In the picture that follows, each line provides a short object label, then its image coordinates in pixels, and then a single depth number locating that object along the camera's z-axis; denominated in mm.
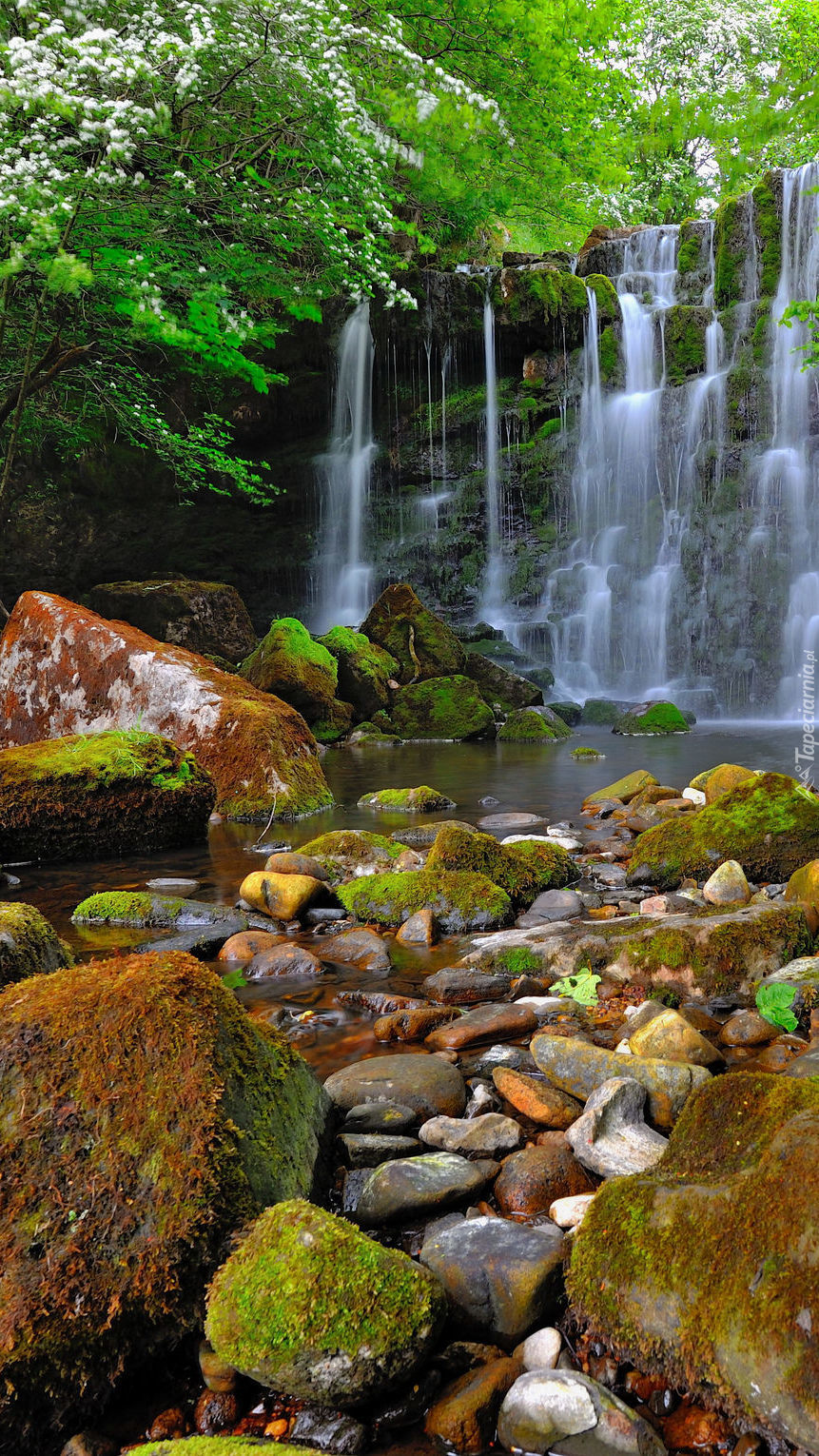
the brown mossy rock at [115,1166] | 1537
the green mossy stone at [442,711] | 16203
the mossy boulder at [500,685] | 17781
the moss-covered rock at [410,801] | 8734
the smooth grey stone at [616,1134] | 2203
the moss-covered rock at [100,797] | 6371
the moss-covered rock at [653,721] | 16828
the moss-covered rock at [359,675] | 16812
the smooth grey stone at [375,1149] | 2346
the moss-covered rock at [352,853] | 5672
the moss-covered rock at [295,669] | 14547
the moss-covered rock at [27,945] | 2875
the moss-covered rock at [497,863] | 5008
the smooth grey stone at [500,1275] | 1726
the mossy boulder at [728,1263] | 1412
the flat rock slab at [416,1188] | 2090
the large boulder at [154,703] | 8234
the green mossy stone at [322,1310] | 1536
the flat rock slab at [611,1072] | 2416
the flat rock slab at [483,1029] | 3168
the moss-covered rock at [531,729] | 15766
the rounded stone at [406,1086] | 2633
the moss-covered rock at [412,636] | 18172
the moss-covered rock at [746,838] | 5000
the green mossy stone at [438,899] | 4660
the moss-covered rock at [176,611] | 19234
